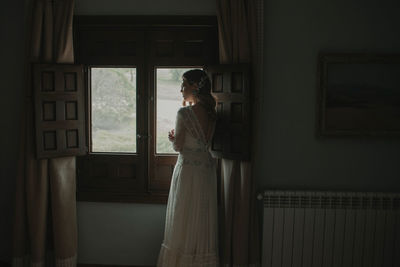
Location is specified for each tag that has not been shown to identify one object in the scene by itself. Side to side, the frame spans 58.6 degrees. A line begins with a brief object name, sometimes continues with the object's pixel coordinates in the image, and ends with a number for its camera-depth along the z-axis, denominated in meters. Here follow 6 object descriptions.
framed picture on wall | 2.96
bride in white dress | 2.70
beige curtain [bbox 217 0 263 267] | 2.84
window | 3.11
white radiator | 2.92
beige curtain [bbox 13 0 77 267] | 2.93
